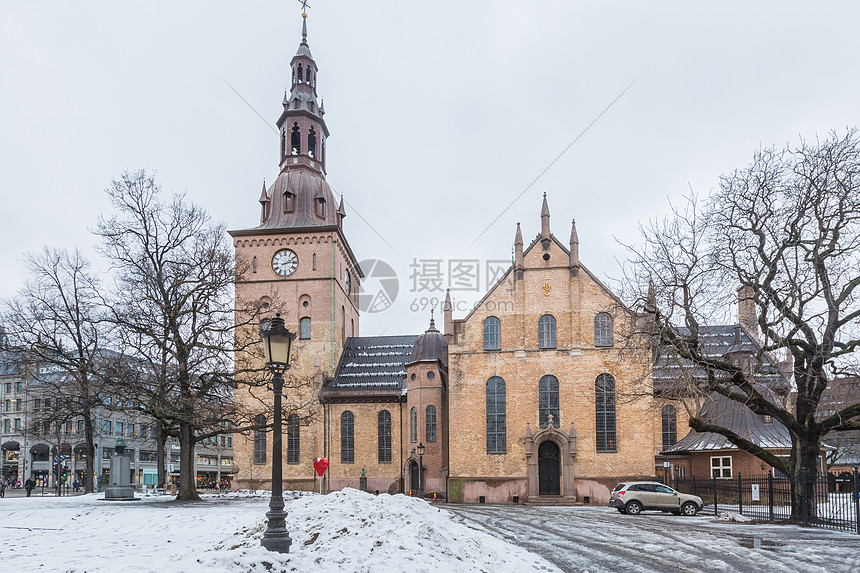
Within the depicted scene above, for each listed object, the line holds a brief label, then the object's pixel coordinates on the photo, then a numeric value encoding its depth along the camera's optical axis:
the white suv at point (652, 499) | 28.45
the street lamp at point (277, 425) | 11.47
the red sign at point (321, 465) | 34.59
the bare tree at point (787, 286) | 20.80
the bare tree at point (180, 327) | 29.39
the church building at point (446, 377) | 42.25
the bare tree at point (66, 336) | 30.03
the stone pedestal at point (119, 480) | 30.88
